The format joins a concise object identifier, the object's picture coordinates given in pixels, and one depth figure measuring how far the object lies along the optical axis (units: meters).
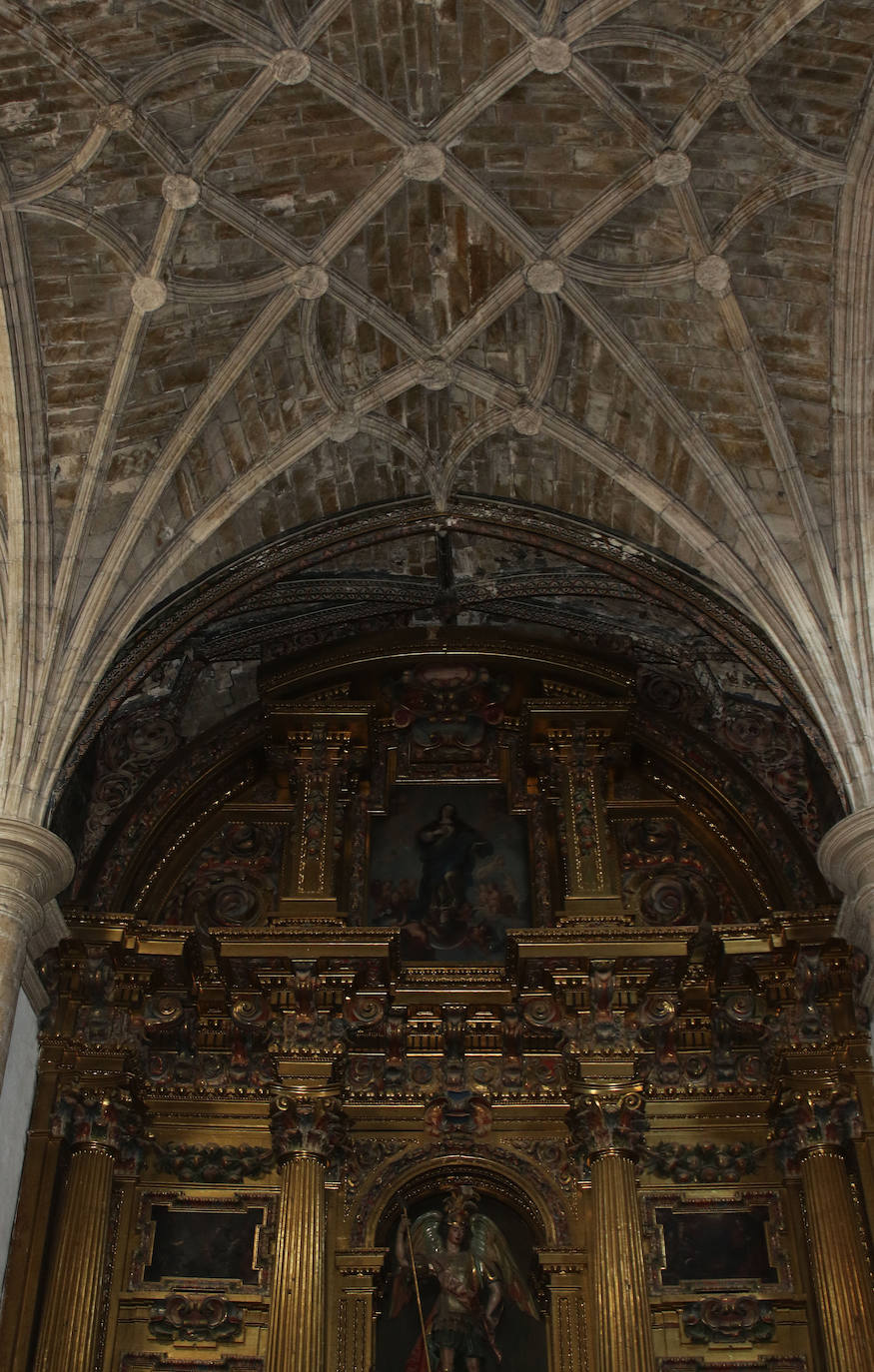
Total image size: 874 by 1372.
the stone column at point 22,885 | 11.30
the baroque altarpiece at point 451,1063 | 12.66
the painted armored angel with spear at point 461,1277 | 12.74
